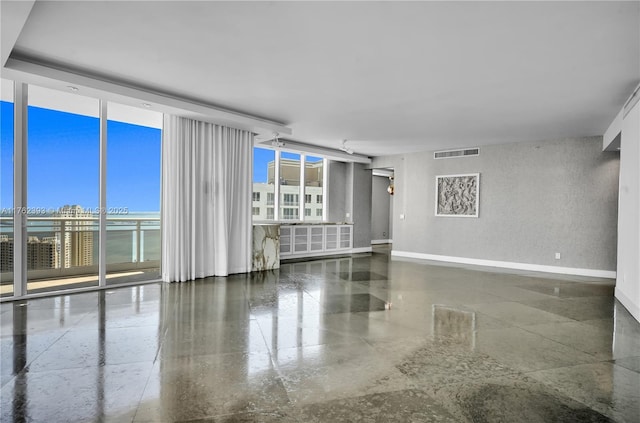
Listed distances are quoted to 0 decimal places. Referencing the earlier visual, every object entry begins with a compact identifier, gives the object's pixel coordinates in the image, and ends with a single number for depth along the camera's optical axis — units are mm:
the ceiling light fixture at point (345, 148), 8970
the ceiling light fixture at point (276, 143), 7229
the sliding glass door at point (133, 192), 5902
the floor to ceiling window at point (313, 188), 10414
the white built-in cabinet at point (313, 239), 9188
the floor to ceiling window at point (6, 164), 4617
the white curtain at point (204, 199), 5988
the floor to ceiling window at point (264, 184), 9078
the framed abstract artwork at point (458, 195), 9023
